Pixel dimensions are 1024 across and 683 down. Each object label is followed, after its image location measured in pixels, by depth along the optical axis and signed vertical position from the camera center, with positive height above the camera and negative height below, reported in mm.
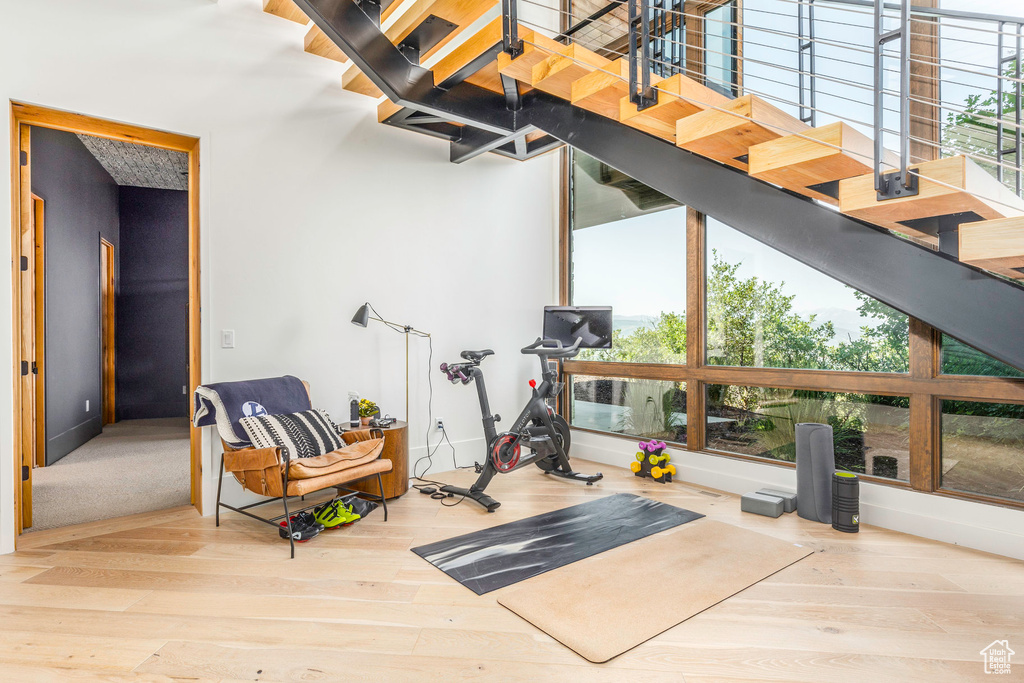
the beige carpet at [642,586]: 2035 -1100
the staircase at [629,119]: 1777 +1067
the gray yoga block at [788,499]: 3314 -1004
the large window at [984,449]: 2744 -595
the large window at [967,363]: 2768 -142
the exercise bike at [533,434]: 3592 -684
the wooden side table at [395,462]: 3535 -826
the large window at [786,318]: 3209 +125
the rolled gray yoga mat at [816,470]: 3143 -784
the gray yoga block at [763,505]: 3242 -1029
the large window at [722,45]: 3809 +2111
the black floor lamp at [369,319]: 3658 +129
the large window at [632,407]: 4273 -592
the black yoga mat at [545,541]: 2529 -1092
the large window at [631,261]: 4270 +654
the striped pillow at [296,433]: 2973 -539
